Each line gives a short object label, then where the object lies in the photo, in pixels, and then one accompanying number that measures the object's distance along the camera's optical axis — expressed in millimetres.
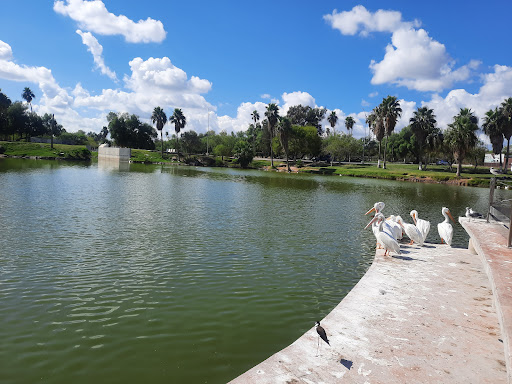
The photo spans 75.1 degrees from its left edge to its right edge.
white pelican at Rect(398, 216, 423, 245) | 13492
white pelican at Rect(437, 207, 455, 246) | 13398
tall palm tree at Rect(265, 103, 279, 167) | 94688
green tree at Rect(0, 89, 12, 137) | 111438
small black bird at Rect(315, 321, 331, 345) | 5283
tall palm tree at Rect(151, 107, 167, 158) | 123250
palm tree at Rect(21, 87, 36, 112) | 129625
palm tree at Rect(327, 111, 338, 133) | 143000
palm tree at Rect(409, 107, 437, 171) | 79375
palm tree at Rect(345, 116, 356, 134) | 146000
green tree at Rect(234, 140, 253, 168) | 98188
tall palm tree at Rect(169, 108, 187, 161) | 119500
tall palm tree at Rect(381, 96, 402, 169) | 80938
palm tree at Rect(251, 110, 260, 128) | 151625
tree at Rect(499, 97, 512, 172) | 74000
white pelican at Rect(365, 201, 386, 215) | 15283
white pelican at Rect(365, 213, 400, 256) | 11453
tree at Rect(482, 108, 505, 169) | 76062
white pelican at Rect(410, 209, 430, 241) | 13991
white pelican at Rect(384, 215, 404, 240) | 13523
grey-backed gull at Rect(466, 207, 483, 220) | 15268
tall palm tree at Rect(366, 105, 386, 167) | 83312
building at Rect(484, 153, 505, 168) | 110700
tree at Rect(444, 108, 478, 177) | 67062
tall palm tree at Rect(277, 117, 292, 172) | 90019
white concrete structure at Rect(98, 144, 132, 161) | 109725
